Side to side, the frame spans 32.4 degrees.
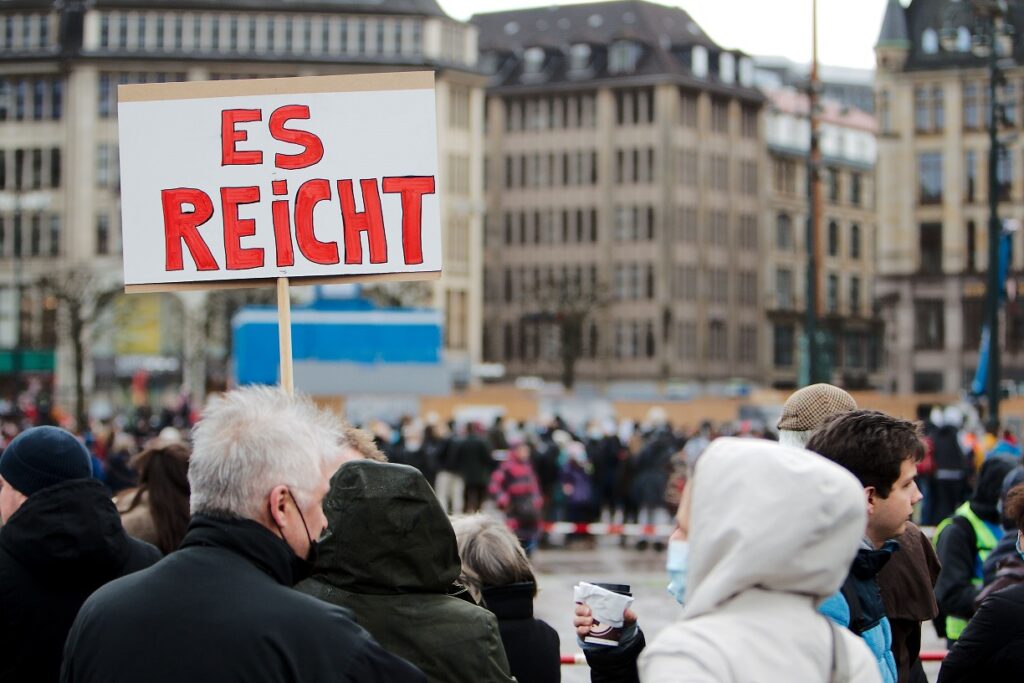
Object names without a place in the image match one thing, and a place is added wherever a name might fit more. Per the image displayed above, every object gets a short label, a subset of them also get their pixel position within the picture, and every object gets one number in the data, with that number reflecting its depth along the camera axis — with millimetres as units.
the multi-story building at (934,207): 69188
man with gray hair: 3660
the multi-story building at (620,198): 88688
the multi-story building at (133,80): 79125
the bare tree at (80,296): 64887
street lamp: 23531
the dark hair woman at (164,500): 7051
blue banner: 32775
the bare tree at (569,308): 84375
